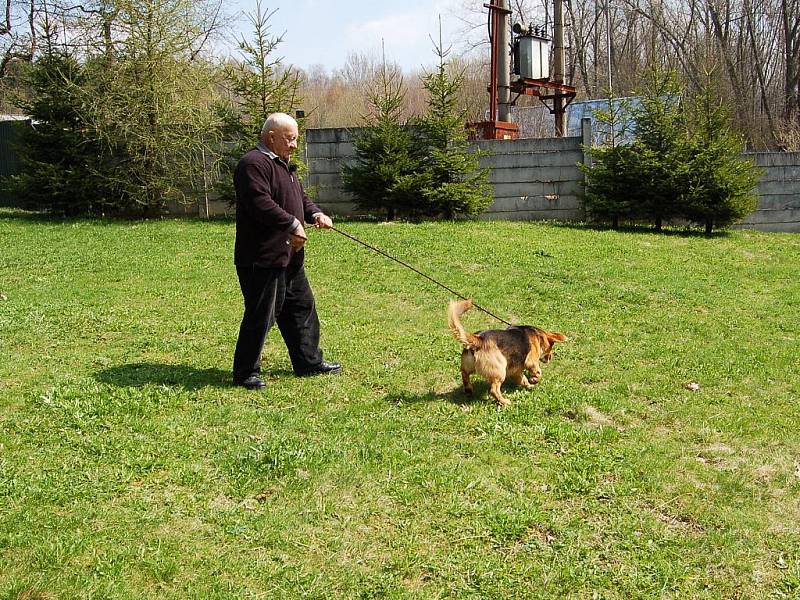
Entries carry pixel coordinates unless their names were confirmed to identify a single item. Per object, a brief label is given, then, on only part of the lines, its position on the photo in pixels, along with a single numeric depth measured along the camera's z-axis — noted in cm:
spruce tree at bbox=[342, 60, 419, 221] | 1324
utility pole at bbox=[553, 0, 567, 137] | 2066
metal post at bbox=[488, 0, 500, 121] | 1636
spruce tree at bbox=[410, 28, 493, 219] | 1316
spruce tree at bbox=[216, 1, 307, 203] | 1334
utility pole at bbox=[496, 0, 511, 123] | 1666
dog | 469
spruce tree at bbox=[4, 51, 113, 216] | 1382
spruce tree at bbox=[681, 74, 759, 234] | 1244
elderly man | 480
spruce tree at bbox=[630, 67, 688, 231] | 1258
